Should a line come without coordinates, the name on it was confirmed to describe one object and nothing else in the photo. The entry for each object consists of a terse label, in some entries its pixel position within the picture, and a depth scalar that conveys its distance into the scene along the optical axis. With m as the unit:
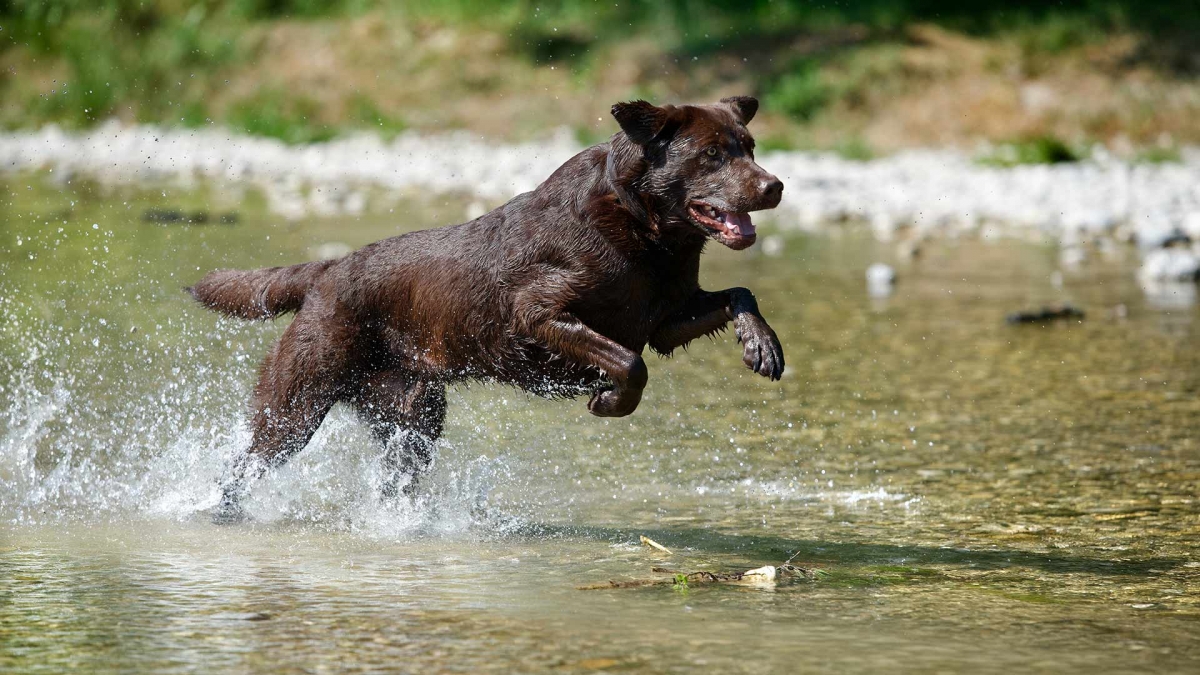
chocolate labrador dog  11.34
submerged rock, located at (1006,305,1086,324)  21.30
